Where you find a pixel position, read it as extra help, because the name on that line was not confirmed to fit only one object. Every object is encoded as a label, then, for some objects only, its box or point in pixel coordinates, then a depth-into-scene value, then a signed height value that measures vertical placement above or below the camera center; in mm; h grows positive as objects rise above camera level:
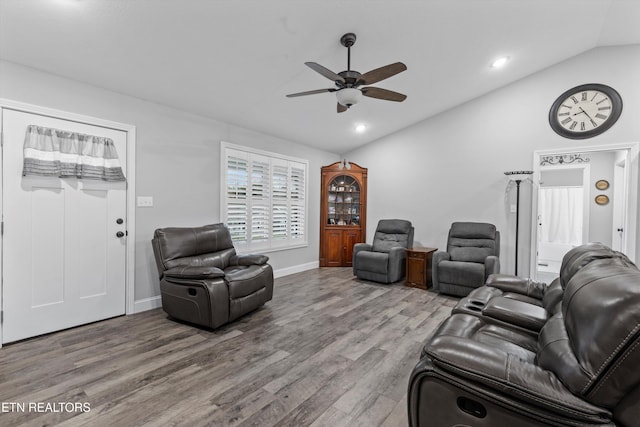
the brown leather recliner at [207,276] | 2923 -746
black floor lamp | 4469 +532
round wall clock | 4133 +1501
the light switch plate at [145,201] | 3463 +67
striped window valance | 2719 +509
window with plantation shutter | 4500 +177
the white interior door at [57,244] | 2648 -384
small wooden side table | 4645 -924
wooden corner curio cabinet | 6141 -67
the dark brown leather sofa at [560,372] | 941 -611
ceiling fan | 2445 +1158
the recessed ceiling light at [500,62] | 3975 +2082
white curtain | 6512 -48
